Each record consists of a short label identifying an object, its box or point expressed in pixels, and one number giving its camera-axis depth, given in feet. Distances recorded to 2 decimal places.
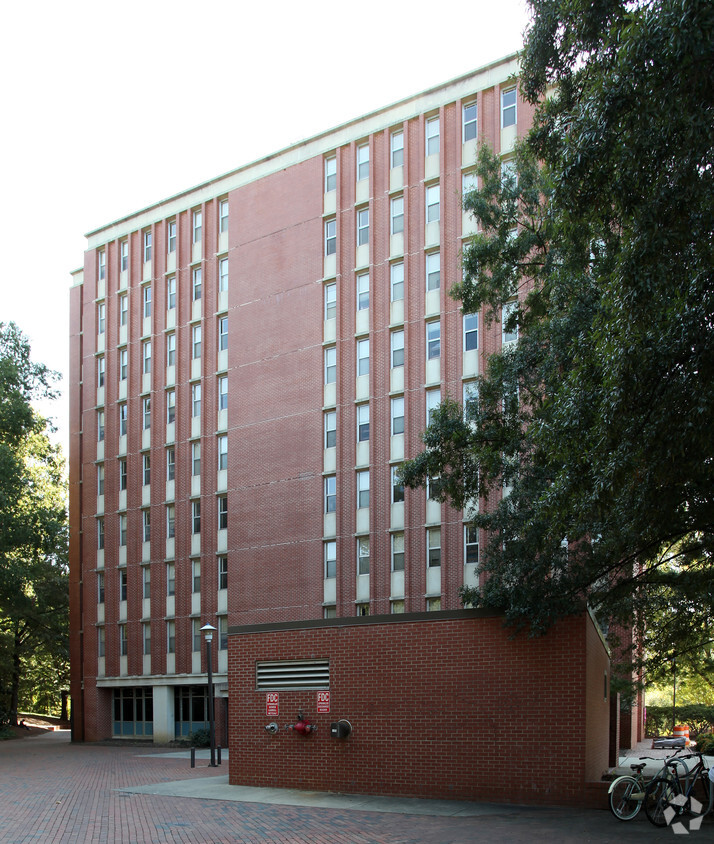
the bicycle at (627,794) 47.26
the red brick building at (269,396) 123.34
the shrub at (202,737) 129.39
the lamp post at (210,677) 93.35
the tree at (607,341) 33.94
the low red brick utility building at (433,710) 53.72
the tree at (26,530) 135.95
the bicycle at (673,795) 45.44
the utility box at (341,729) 60.29
